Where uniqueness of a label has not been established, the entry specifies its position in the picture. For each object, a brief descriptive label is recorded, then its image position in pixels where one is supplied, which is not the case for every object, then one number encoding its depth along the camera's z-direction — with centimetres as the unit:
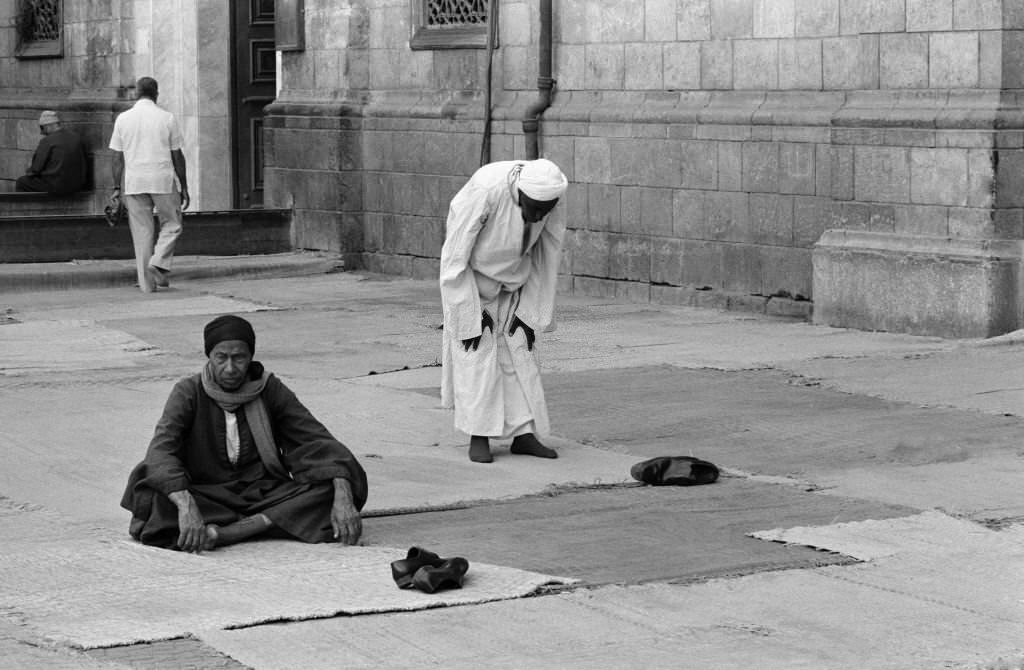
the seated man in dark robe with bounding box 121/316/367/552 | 701
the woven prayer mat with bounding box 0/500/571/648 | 590
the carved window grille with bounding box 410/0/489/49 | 1684
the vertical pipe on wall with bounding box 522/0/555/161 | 1584
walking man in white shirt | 1609
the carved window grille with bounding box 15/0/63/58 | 2547
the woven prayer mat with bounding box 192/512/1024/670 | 555
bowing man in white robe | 874
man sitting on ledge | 2366
